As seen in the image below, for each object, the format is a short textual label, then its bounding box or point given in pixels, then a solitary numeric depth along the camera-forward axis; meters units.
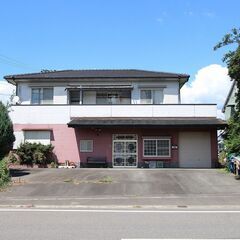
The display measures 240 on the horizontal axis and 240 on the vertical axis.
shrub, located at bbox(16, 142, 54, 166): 18.54
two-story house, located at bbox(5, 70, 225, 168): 18.73
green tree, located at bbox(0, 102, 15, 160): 12.84
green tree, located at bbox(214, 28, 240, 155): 12.92
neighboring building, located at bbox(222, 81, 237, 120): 25.90
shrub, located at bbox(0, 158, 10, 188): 11.41
